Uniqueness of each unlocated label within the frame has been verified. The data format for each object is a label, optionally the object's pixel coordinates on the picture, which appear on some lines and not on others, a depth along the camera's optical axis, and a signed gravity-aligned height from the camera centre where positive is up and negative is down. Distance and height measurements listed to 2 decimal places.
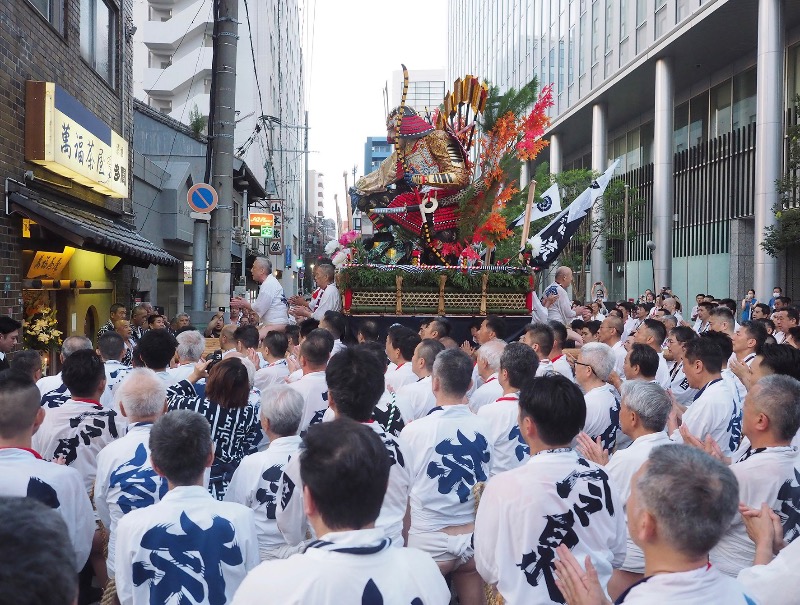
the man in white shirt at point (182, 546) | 2.98 -0.96
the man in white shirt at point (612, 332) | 8.20 -0.27
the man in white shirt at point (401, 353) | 6.61 -0.42
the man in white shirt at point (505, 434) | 4.85 -0.82
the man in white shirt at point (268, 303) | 9.94 +0.05
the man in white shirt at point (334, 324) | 8.14 -0.18
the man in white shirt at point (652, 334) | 7.57 -0.27
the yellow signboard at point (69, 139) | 9.67 +2.38
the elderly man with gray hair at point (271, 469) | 3.89 -0.85
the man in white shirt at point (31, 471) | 3.42 -0.77
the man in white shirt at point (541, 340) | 6.71 -0.29
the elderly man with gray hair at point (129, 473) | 3.93 -0.88
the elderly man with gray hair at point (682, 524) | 2.25 -0.67
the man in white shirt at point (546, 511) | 3.21 -0.89
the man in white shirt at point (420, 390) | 5.73 -0.64
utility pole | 10.53 +2.35
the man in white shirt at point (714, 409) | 5.06 -0.69
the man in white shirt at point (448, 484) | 4.32 -1.02
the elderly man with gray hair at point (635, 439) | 3.96 -0.70
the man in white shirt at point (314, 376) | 5.40 -0.51
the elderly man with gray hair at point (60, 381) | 4.95 -0.55
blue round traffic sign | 10.28 +1.52
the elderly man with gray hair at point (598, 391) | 5.22 -0.60
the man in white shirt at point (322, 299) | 10.66 +0.12
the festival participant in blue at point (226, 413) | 4.66 -0.67
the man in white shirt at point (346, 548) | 2.20 -0.73
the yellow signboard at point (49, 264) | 10.31 +0.62
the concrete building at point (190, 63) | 32.25 +10.90
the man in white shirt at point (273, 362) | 6.63 -0.50
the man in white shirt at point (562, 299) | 11.00 +0.13
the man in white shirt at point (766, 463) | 3.51 -0.74
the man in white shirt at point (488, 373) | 5.92 -0.56
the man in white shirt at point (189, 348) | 6.45 -0.36
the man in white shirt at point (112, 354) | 6.07 -0.40
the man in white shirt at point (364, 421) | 3.65 -0.65
